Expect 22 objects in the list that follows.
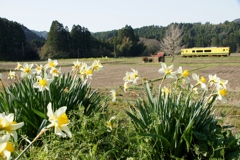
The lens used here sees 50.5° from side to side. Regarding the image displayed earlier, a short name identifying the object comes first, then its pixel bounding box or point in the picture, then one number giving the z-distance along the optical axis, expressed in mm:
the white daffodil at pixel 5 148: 936
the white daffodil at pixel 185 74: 2344
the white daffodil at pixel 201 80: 2248
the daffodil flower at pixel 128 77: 2528
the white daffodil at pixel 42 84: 2232
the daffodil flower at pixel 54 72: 2873
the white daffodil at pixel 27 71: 2877
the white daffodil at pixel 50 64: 2996
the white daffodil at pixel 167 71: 2340
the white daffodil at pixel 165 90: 2349
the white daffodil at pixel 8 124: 1059
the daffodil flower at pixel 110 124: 2180
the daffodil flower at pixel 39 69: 2967
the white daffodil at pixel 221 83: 2176
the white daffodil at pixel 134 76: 2508
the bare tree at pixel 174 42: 35644
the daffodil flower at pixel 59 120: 1229
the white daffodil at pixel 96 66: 3093
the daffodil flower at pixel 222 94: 2100
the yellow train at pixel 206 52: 43469
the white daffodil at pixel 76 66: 3169
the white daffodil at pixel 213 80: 2273
